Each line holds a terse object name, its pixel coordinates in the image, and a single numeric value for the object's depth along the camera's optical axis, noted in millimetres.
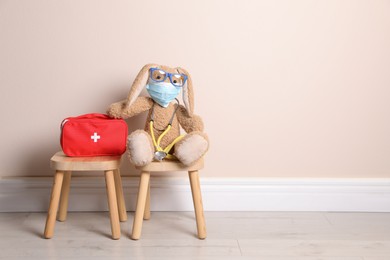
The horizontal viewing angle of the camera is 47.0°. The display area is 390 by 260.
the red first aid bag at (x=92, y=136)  1451
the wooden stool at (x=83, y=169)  1398
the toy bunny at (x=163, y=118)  1404
